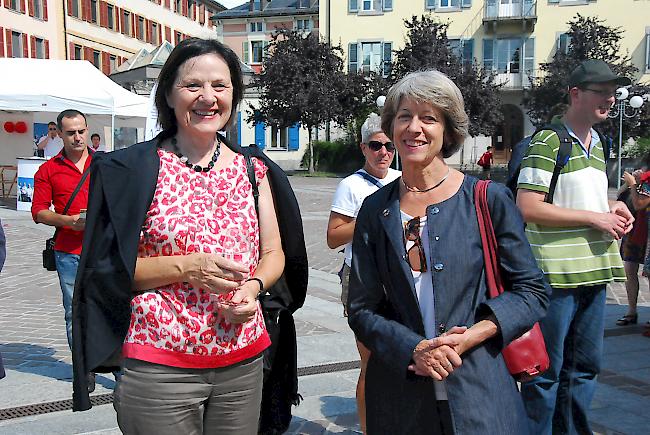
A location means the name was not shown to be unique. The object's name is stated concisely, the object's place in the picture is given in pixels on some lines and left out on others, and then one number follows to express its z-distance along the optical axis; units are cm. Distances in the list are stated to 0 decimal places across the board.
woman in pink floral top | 221
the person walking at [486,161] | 2839
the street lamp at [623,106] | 2227
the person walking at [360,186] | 372
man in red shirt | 486
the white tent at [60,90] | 1545
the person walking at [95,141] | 1863
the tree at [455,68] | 3384
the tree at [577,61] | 3147
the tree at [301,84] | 3447
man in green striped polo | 338
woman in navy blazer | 214
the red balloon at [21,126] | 2135
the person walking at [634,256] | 669
